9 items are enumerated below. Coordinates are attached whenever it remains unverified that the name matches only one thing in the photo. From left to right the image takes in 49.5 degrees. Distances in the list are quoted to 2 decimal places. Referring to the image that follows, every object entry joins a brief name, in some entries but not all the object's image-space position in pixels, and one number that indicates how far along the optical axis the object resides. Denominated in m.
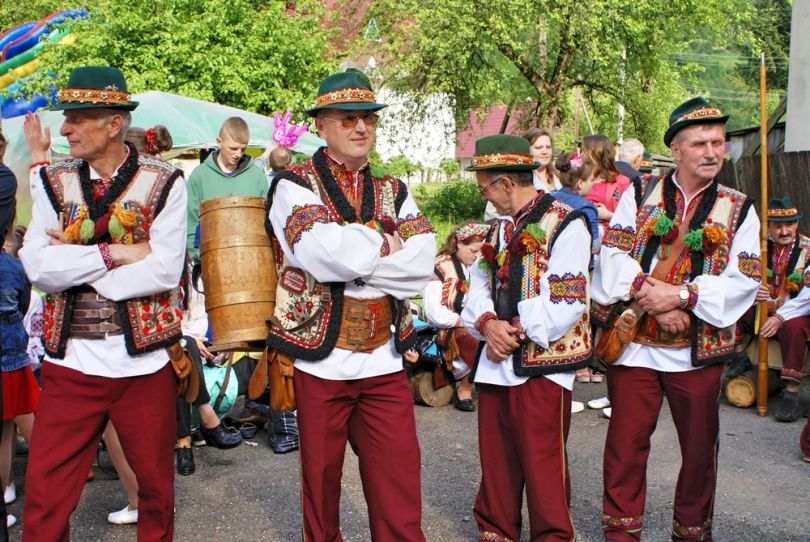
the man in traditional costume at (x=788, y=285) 7.21
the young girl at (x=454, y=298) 7.24
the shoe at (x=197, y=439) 6.42
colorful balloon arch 16.58
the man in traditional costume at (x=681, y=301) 4.16
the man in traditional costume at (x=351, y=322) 3.68
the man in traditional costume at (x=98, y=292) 3.59
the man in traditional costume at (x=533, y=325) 4.02
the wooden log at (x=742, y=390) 7.49
